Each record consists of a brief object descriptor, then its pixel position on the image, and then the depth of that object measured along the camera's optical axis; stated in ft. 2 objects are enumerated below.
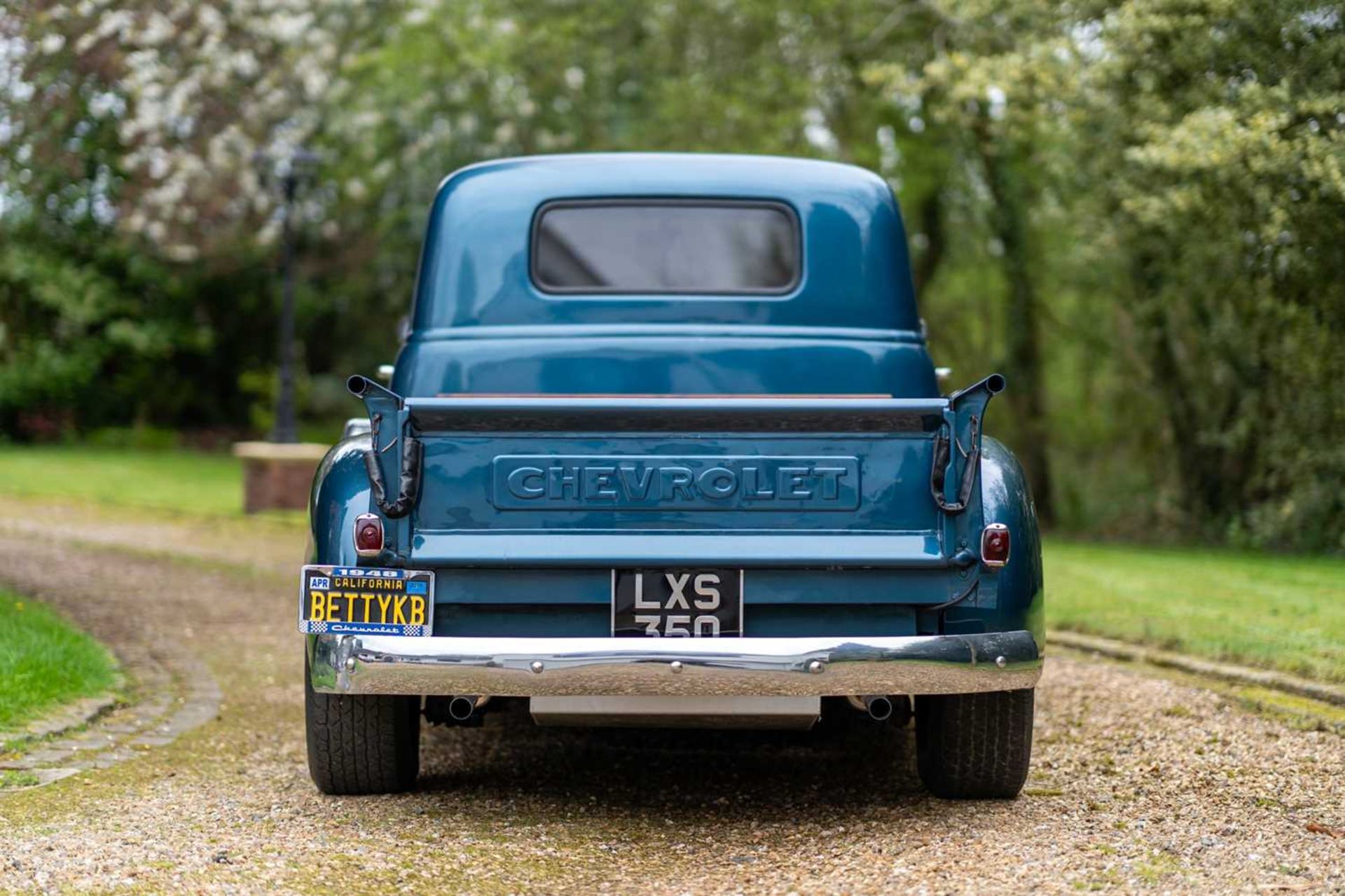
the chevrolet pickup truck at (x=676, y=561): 13.97
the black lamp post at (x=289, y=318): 54.75
